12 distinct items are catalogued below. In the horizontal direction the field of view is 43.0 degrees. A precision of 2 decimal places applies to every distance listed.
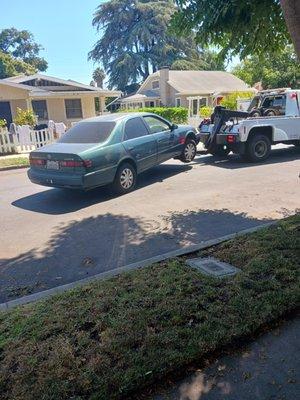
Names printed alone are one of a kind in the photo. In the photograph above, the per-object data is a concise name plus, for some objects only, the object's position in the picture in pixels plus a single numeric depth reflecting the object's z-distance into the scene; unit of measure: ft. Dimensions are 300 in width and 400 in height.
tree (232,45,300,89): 110.11
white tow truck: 35.94
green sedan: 24.31
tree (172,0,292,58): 16.43
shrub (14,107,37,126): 57.00
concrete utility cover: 13.12
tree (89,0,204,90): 189.37
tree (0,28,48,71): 222.07
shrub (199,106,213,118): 82.43
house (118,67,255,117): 121.80
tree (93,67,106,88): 203.82
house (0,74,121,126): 75.41
